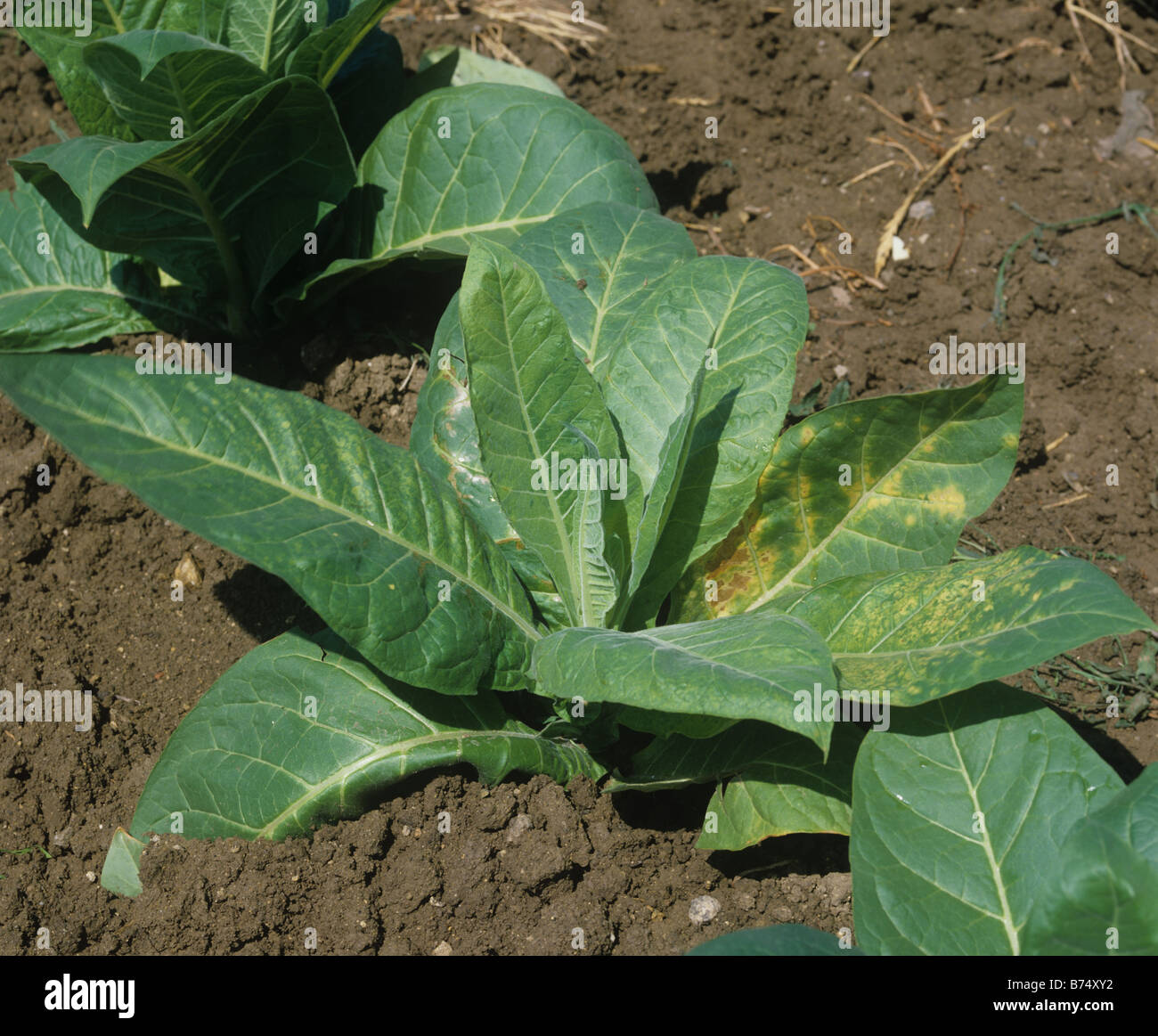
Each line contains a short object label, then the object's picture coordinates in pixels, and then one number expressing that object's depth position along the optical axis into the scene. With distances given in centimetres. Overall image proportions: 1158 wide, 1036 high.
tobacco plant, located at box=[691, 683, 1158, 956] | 115
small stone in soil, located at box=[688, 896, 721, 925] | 126
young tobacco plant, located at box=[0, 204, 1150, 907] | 116
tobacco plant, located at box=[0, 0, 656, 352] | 135
